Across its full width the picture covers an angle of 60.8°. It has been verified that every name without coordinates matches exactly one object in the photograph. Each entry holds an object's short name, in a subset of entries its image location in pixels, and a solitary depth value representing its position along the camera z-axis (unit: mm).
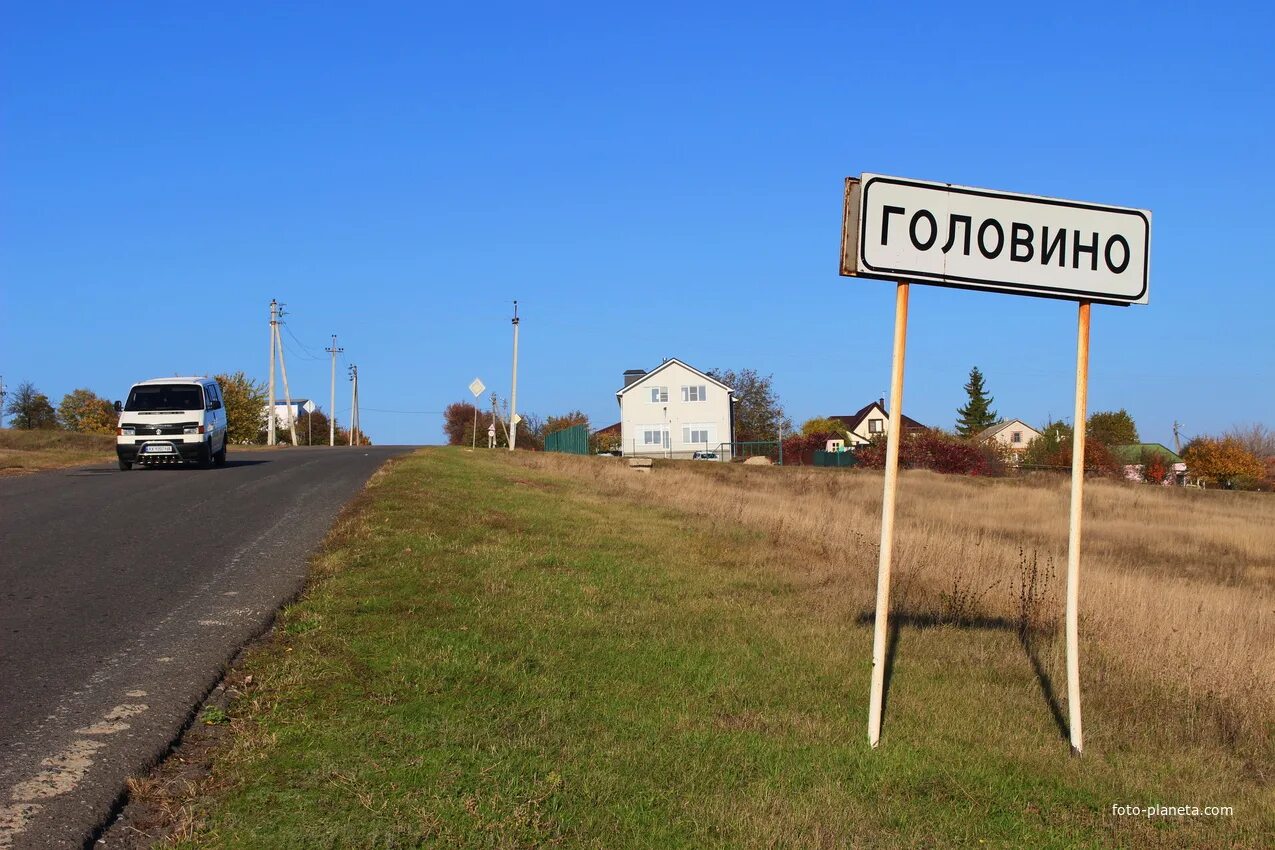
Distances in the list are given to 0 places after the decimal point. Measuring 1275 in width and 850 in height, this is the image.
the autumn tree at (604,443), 86862
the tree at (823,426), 112094
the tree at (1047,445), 67406
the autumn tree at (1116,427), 93438
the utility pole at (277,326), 74312
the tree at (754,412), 106062
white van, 25062
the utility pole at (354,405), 97962
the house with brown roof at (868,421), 123438
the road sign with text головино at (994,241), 5840
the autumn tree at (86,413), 85125
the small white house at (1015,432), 126312
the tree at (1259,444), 83062
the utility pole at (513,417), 49706
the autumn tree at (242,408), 83288
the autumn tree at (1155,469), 72006
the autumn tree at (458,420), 112225
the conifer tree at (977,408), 111312
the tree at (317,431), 109688
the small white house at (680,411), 81062
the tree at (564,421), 100850
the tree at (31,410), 78062
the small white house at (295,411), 121500
